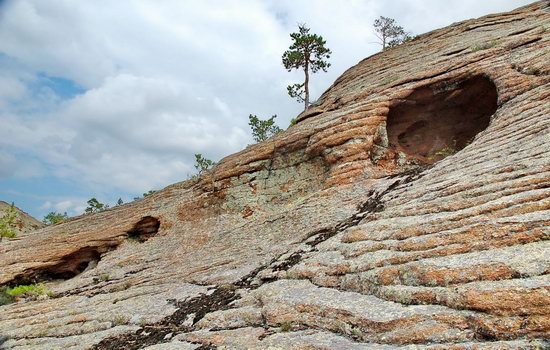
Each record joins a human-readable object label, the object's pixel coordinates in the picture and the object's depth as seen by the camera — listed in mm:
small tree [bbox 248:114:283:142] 64625
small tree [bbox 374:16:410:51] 58906
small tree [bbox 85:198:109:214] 70812
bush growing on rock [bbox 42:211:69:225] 62031
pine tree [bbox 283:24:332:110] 50719
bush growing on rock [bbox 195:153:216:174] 69750
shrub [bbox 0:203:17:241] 38222
